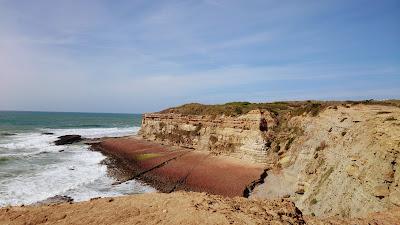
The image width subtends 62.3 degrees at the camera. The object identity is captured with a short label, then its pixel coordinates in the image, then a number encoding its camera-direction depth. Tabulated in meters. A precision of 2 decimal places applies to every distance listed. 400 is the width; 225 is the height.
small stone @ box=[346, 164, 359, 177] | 17.38
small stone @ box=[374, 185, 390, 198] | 14.44
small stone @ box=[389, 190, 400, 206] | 13.50
